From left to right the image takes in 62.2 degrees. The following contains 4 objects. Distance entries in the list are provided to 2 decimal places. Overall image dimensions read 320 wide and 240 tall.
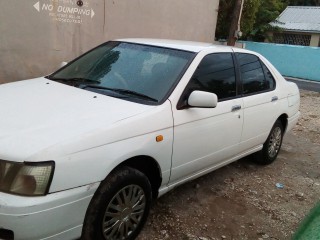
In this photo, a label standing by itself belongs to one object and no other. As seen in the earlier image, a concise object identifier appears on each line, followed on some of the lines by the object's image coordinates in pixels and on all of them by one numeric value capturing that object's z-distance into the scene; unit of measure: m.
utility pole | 9.68
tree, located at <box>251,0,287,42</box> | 18.97
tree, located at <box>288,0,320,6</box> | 31.31
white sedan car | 1.67
